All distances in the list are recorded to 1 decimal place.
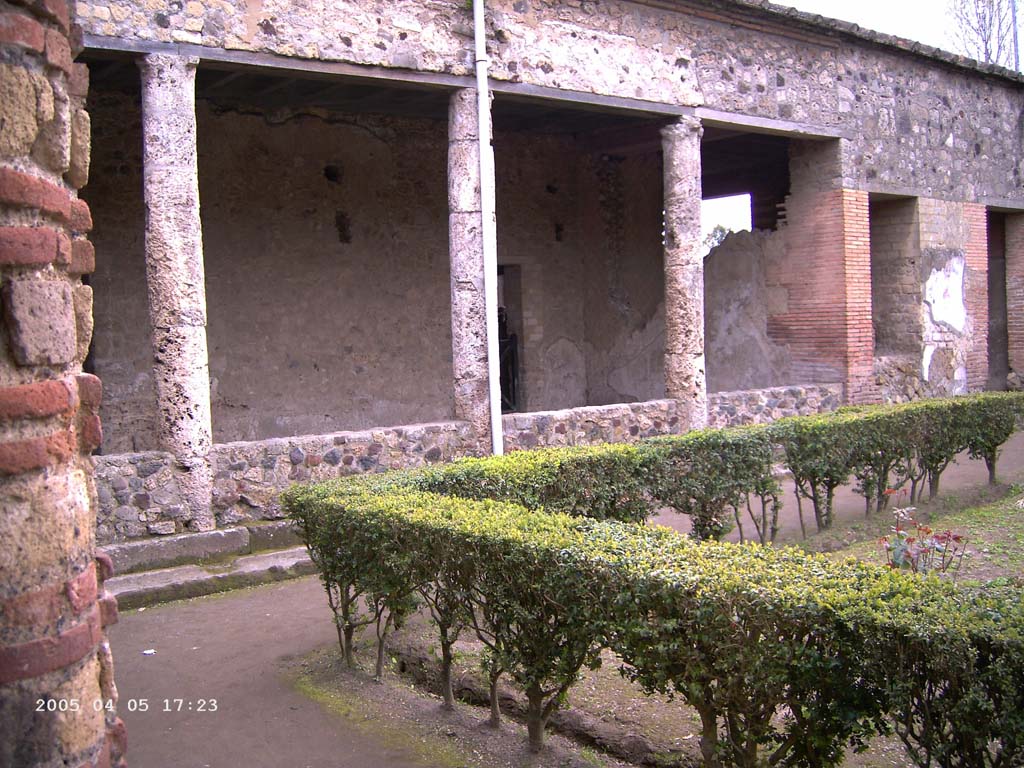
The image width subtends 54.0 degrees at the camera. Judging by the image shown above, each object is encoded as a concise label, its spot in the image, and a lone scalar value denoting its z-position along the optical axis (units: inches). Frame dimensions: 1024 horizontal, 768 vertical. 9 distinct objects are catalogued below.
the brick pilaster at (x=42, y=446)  82.7
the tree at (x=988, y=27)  1055.0
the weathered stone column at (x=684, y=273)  399.9
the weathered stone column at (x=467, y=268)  333.4
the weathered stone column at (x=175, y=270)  271.3
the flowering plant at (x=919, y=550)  208.8
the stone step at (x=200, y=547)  257.1
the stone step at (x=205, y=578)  245.3
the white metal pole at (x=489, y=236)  330.6
